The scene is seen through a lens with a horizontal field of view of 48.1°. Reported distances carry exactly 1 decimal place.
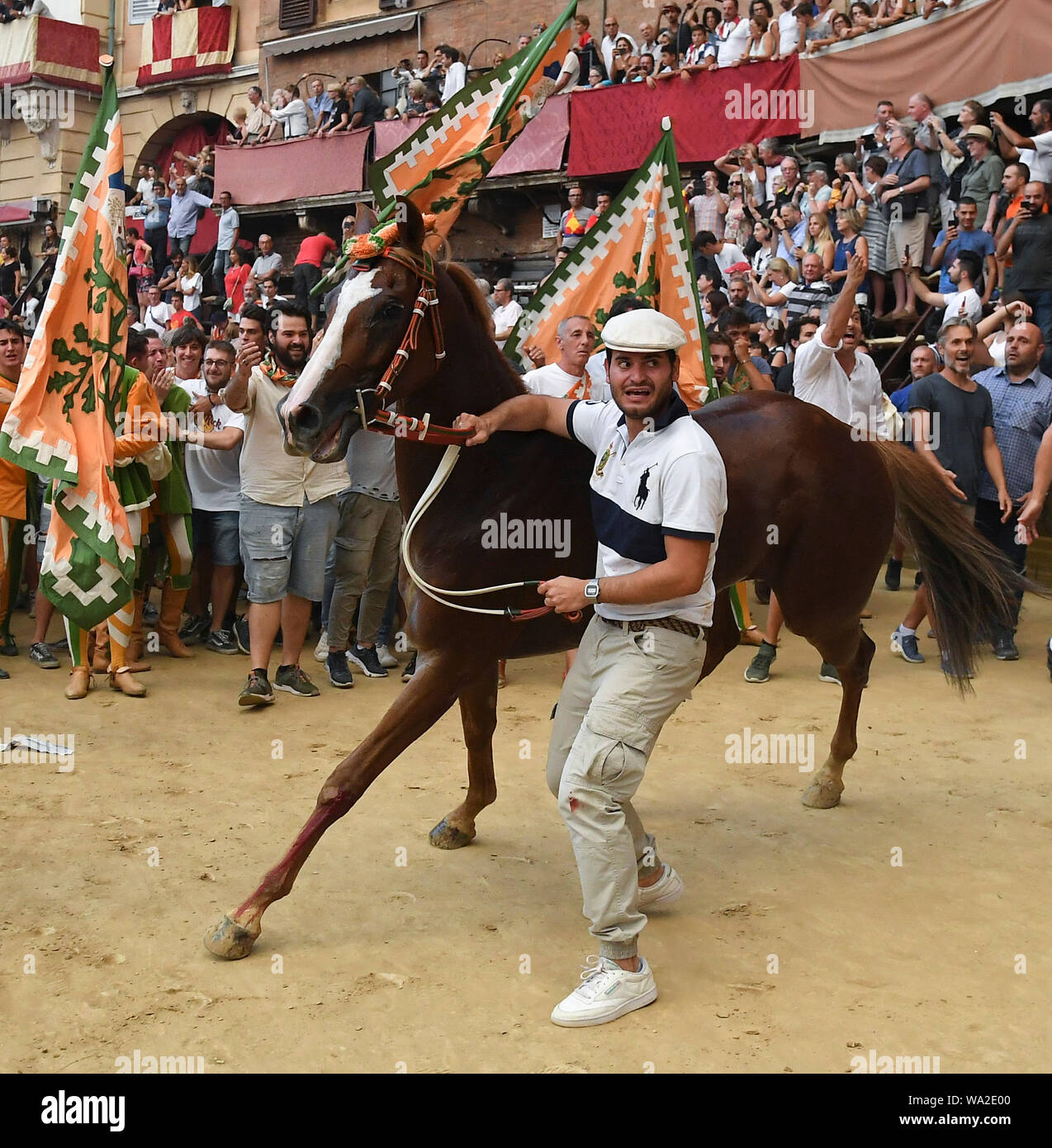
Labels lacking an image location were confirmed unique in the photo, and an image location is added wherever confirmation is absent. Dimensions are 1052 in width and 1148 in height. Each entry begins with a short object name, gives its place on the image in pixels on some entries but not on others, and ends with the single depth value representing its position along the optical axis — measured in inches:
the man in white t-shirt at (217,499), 309.3
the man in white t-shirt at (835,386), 266.2
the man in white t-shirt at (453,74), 772.6
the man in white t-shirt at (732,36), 621.0
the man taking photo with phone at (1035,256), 412.5
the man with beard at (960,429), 315.6
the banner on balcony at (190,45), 1058.1
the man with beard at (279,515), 261.4
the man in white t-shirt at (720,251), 522.6
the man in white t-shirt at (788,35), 594.2
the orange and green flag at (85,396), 223.5
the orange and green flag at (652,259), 229.9
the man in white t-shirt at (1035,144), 444.5
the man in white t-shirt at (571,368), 238.2
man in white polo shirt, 129.2
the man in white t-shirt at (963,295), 424.5
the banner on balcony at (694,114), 596.7
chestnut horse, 147.1
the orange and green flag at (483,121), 178.4
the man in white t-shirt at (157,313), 741.3
